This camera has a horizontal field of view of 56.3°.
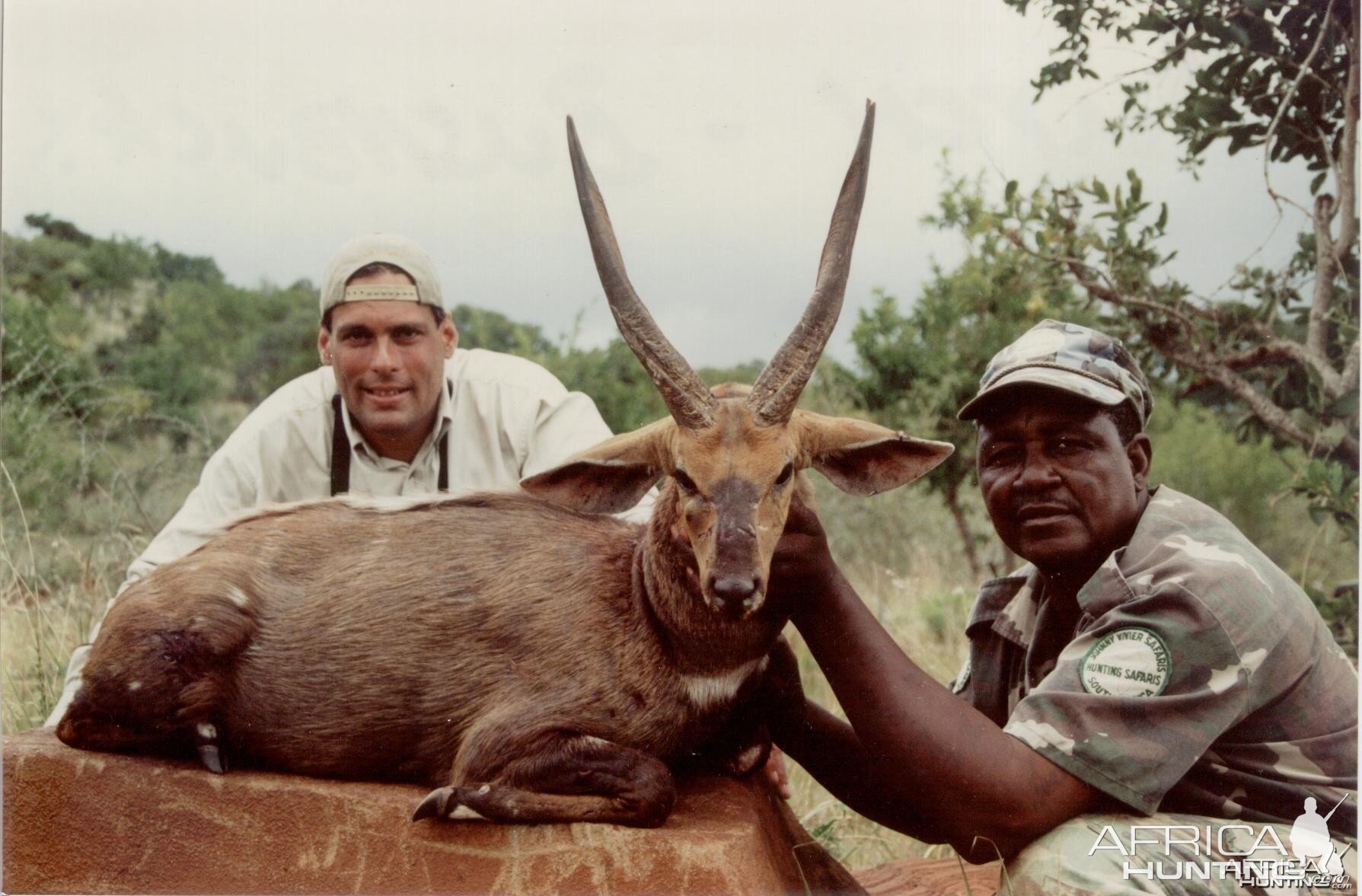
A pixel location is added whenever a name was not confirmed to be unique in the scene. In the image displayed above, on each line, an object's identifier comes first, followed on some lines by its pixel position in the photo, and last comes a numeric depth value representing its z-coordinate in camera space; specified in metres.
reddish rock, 3.54
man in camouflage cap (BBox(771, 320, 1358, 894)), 3.43
